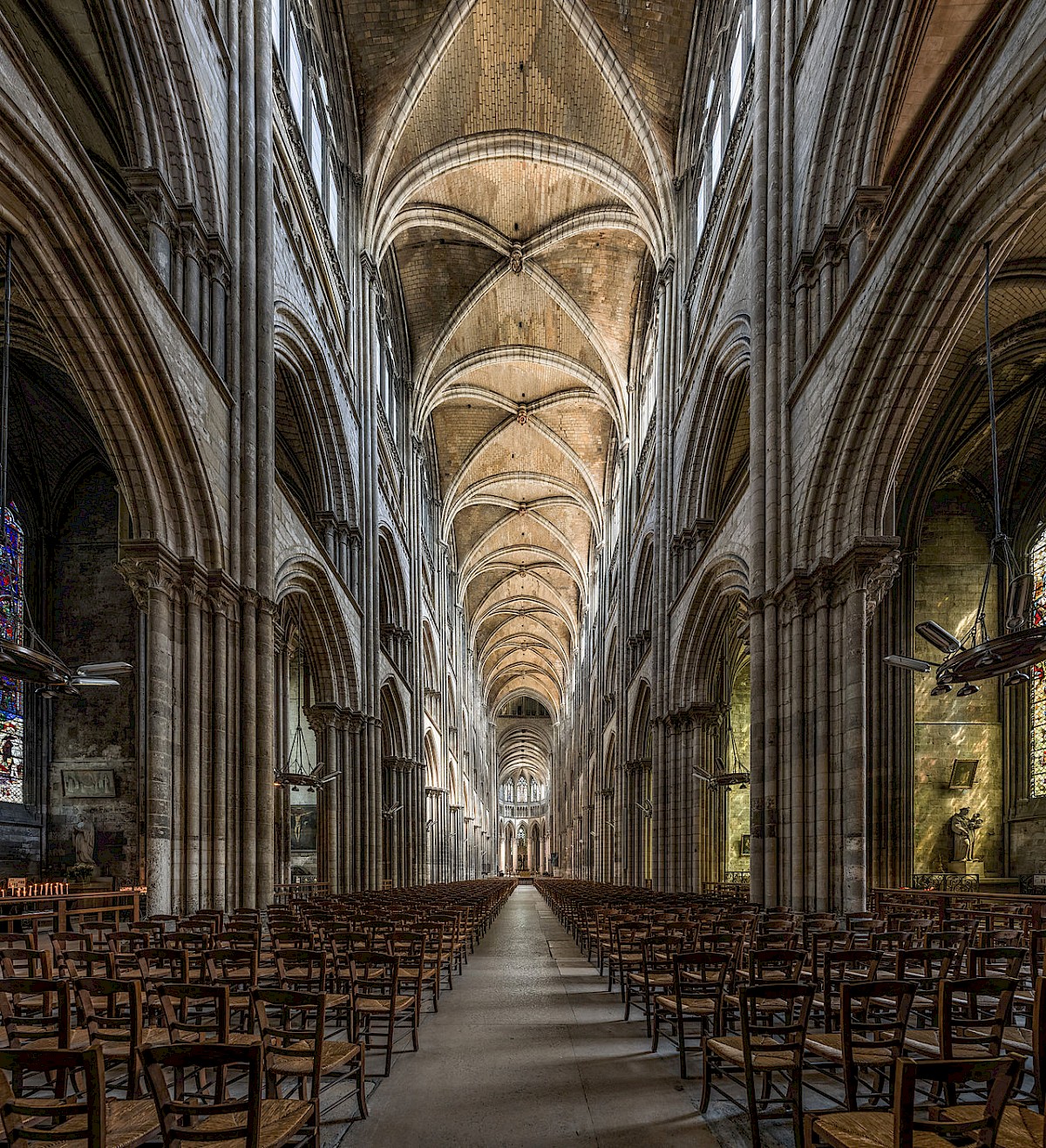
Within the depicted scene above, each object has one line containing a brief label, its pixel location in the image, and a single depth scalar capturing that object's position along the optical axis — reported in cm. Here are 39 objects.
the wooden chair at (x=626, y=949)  935
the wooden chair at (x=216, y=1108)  346
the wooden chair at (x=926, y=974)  526
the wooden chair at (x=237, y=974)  625
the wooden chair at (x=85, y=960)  588
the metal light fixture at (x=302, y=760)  1878
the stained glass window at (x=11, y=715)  1872
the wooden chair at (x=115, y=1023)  473
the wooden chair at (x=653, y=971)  769
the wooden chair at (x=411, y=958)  779
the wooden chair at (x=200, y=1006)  468
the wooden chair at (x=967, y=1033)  449
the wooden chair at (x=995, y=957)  546
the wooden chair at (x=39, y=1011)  452
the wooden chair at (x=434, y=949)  861
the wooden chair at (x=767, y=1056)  473
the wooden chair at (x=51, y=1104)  326
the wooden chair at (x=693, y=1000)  639
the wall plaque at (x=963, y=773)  2095
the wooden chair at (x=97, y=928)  927
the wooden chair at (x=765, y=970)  612
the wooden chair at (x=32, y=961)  594
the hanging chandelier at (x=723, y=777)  1817
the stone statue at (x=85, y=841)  1897
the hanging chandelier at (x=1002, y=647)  761
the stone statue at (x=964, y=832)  2038
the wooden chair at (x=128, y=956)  697
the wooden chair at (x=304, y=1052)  453
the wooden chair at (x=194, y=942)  770
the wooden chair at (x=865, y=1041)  439
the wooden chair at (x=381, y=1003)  650
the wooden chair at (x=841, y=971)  561
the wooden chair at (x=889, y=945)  719
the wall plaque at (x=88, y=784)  1933
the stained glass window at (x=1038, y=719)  2064
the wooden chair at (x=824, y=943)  703
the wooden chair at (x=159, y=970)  605
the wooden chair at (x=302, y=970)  611
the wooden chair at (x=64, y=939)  733
